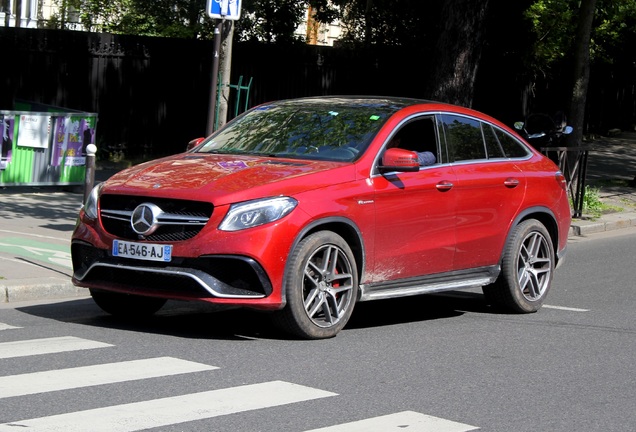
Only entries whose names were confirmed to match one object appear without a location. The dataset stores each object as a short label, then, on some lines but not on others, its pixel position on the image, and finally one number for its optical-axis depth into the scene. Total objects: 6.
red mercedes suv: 7.96
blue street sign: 12.49
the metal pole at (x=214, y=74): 12.44
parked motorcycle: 20.05
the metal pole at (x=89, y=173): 11.72
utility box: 16.64
